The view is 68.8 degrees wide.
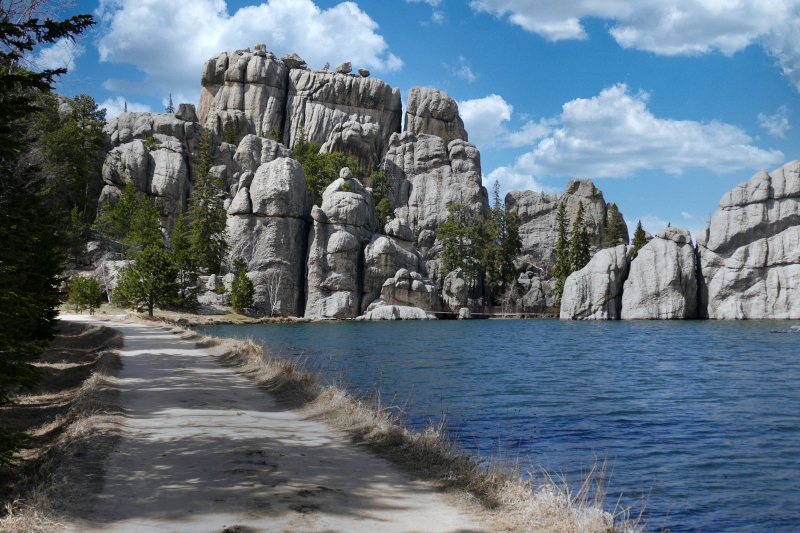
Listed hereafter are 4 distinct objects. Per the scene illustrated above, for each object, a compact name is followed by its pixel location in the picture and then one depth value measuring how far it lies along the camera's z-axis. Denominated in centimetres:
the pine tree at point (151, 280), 4847
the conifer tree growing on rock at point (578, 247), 8162
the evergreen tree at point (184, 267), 5653
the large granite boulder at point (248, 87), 9156
